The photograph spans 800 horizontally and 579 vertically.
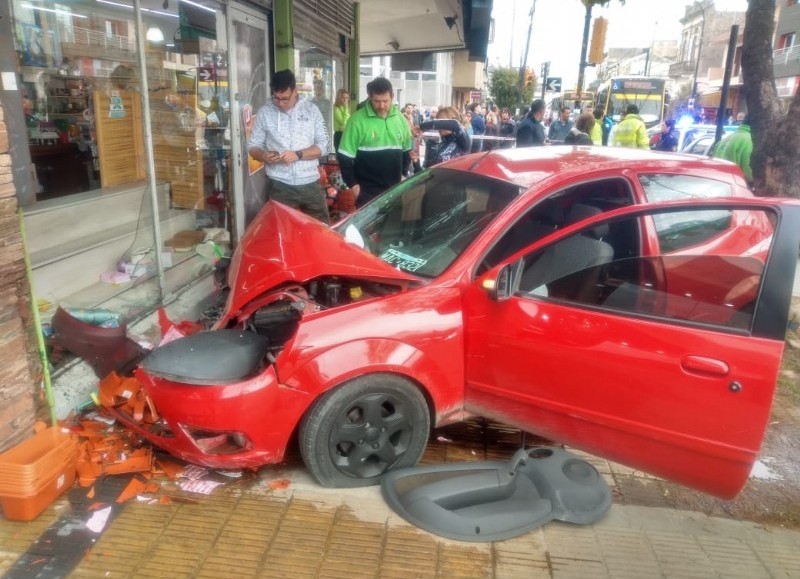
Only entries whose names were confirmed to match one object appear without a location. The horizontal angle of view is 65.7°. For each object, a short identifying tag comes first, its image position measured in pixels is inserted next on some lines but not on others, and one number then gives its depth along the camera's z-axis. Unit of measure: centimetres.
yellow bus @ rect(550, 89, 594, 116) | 2268
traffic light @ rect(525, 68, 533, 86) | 3566
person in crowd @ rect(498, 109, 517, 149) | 2094
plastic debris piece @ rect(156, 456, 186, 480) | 318
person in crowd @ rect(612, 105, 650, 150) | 1041
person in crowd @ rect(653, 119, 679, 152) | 1655
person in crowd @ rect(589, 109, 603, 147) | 1139
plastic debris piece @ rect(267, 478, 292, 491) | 313
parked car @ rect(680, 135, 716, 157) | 1372
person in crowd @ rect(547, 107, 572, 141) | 1382
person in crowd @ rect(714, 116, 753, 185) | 710
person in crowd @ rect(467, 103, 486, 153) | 1858
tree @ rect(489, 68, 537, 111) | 4722
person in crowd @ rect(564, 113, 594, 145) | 898
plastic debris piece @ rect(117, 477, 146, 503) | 300
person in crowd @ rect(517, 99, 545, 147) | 996
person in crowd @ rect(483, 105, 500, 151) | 1975
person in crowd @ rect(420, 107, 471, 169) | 777
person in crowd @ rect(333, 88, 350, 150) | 1061
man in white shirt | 543
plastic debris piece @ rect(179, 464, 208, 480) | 319
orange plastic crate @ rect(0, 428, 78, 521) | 274
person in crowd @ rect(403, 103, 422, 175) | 917
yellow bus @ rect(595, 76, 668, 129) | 2622
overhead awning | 1073
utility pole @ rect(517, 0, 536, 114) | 3275
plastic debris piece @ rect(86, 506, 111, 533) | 278
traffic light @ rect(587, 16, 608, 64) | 1672
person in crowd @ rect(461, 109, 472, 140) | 1475
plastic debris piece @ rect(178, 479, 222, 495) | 308
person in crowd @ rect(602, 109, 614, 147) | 1803
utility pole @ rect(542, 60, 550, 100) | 2628
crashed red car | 262
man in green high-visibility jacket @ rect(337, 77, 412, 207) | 571
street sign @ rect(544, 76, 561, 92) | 2552
